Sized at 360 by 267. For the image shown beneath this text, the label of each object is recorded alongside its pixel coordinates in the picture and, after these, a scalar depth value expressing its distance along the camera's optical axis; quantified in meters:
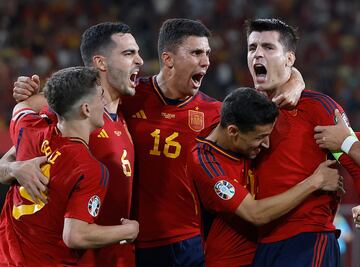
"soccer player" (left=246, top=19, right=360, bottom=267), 9.52
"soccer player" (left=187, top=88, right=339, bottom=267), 9.32
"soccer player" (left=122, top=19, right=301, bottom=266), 11.07
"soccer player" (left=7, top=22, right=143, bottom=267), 10.12
